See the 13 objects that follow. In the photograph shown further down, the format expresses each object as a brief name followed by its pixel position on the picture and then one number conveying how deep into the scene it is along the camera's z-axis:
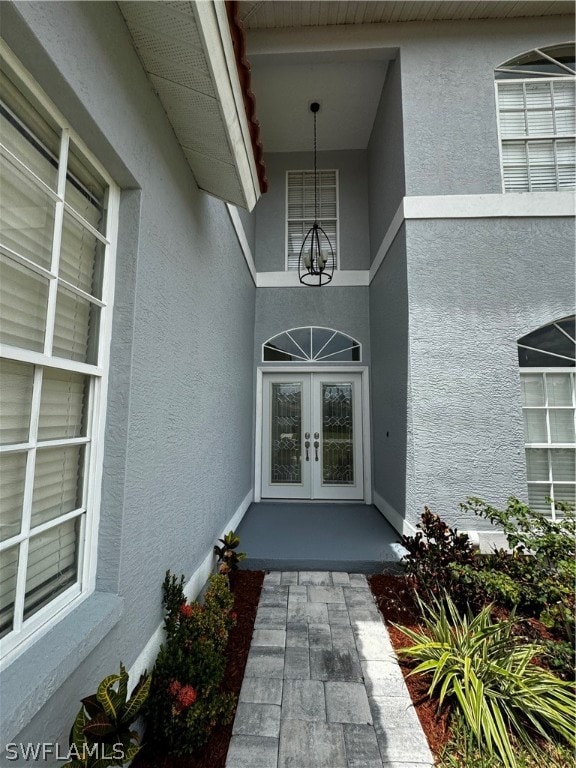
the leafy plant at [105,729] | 1.34
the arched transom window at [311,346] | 6.65
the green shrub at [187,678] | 1.86
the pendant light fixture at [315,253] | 6.13
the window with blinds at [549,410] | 4.38
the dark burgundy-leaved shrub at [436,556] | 3.19
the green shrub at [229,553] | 3.68
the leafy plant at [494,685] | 2.00
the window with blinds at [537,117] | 4.79
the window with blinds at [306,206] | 6.98
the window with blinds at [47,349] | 1.36
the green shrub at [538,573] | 2.84
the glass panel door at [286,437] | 6.51
